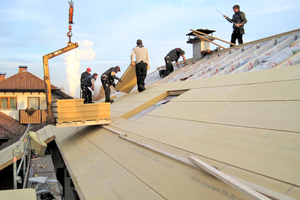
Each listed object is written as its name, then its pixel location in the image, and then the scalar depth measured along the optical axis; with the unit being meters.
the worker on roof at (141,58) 7.21
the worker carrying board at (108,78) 7.86
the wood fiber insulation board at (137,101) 5.79
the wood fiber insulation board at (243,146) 1.82
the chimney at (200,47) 10.41
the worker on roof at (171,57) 10.48
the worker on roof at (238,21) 9.12
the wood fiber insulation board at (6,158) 6.42
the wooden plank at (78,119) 4.67
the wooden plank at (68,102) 4.62
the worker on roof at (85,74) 8.86
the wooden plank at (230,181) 1.48
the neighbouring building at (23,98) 20.23
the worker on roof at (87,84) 7.98
